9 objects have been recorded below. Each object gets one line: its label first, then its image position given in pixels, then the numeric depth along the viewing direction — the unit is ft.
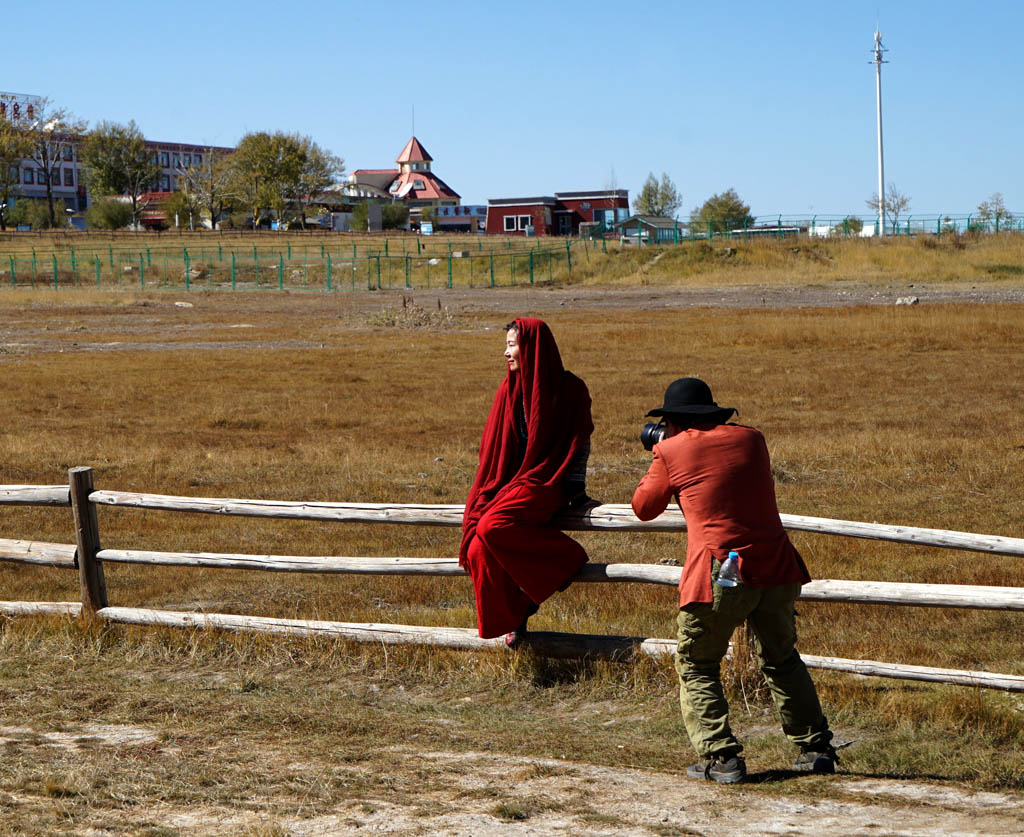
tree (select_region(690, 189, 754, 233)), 420.36
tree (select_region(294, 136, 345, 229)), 394.52
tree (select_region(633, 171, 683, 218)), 473.67
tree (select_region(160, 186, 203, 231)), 392.88
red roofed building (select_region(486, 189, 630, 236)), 393.50
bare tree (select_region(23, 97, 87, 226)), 382.63
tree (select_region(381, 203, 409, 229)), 422.82
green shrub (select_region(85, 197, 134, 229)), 374.84
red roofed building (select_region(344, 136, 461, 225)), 509.76
